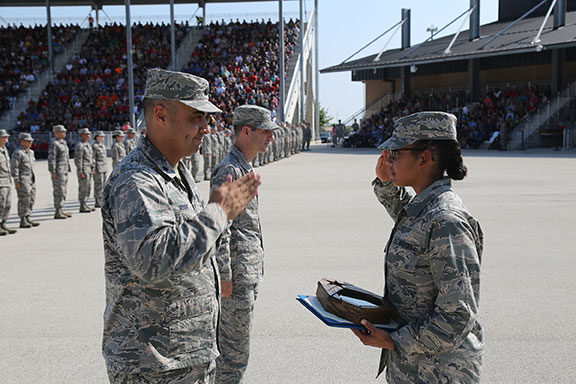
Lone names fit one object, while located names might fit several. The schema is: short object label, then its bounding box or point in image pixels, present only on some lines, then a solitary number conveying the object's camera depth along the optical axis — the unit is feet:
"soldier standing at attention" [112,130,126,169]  43.14
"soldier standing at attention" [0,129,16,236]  30.53
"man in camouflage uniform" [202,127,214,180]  56.29
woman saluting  6.70
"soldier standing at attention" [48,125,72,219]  35.06
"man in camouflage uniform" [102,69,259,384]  6.25
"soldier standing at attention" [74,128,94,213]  37.47
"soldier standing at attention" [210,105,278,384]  11.43
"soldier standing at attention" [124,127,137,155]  45.87
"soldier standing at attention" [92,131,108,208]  40.50
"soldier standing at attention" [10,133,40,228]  31.96
